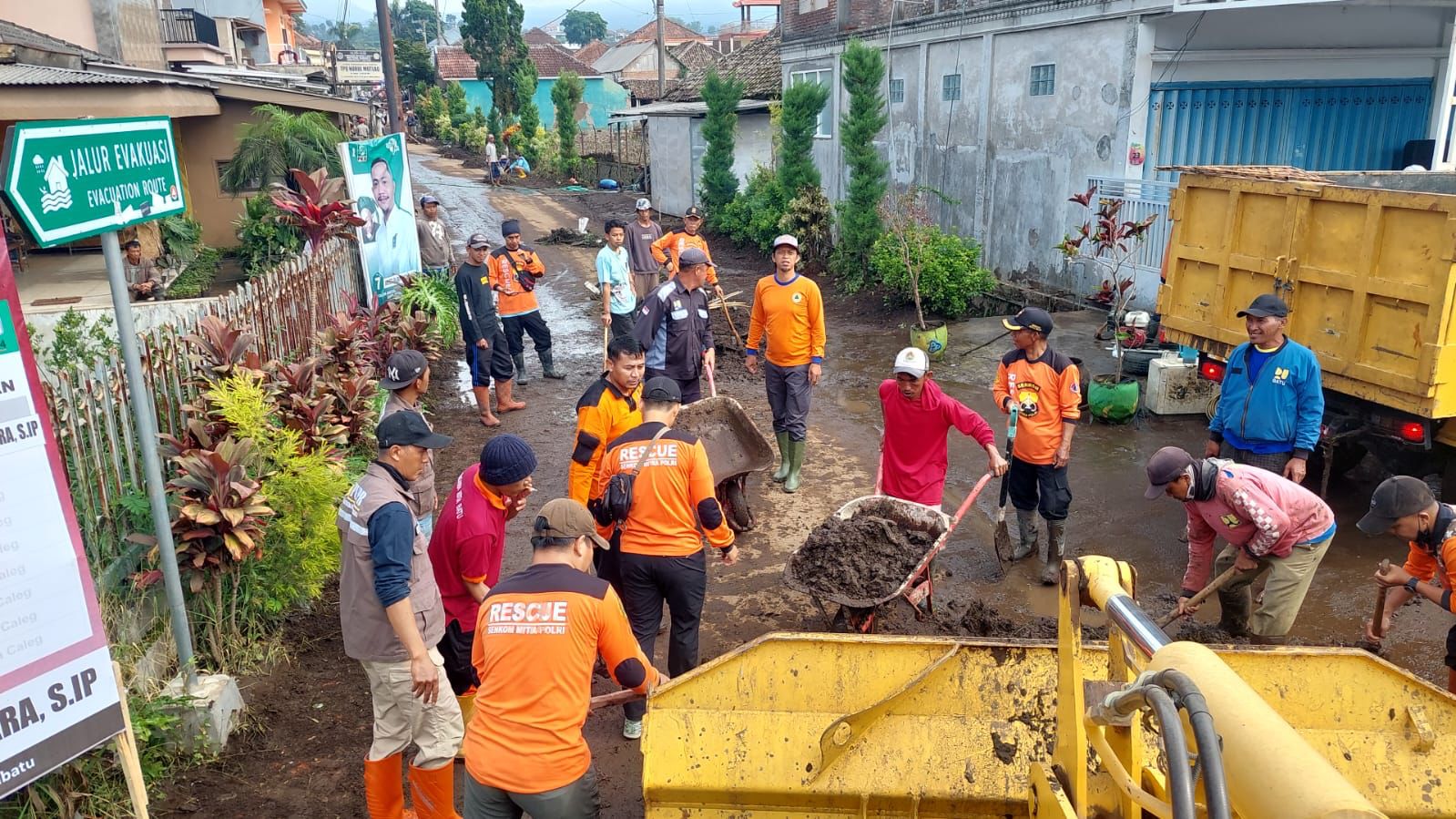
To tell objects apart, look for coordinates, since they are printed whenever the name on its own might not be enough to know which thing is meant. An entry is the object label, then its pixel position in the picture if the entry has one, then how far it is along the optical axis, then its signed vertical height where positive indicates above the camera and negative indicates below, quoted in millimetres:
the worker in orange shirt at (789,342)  8195 -1668
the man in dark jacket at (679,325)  8172 -1515
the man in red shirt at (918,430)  6023 -1786
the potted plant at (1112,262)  9562 -1648
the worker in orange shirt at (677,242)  12102 -1308
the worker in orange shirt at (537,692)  3361 -1823
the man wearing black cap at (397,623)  3918 -1909
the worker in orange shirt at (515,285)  10562 -1505
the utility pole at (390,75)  19281 +1238
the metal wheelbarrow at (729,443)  7289 -2195
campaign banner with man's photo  10984 -777
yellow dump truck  6289 -1114
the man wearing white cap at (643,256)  12312 -1434
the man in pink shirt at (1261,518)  5023 -1938
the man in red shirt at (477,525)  4270 -1659
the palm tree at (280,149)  14133 -94
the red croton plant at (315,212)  10648 -728
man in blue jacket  6086 -1628
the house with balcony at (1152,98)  12297 +370
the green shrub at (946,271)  14141 -1944
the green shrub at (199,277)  12867 -1755
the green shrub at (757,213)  19828 -1585
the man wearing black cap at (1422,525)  4418 -1751
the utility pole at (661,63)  34806 +2523
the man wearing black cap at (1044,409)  6465 -1773
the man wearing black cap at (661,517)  4809 -1802
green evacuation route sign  3562 -111
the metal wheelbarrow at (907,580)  5312 -2328
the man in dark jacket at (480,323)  9906 -1786
